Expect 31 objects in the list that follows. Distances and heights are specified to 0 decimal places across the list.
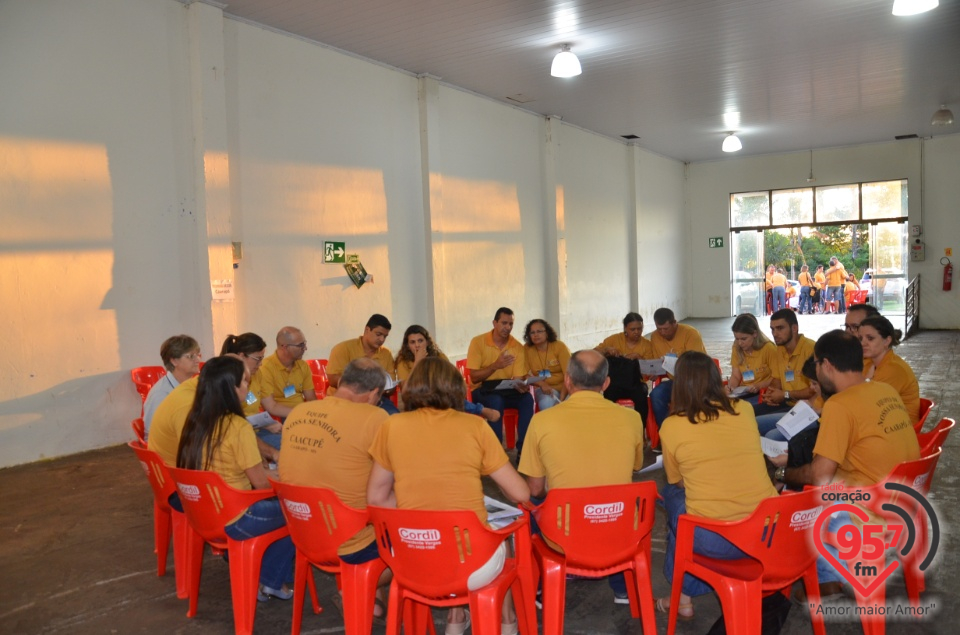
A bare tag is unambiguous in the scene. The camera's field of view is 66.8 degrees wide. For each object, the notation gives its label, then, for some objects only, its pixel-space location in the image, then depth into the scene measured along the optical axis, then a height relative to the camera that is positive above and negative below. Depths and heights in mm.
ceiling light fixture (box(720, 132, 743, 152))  11873 +2072
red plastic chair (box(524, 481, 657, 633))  2486 -918
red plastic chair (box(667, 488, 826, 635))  2379 -972
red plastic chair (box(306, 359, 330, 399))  6216 -798
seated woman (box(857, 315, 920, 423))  3807 -523
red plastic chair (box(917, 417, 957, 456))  3094 -758
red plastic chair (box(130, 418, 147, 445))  3792 -731
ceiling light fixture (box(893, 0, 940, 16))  5727 +2050
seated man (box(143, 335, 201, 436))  3963 -438
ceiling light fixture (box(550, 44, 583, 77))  7184 +2094
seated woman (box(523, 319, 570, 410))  5812 -618
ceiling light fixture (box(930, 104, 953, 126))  10234 +2068
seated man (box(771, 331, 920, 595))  2812 -652
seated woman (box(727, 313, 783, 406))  5094 -641
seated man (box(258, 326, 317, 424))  4699 -611
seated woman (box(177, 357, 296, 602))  2918 -624
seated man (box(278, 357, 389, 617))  2775 -626
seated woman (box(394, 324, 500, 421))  5469 -516
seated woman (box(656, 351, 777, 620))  2586 -664
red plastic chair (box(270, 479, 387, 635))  2553 -893
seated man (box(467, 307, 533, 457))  5660 -714
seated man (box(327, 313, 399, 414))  5438 -511
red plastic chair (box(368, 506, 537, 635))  2311 -905
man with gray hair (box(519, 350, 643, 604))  2654 -624
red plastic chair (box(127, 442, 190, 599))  3166 -964
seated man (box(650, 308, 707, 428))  5640 -559
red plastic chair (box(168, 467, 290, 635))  2801 -910
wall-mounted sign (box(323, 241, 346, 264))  7734 +337
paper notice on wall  6438 -26
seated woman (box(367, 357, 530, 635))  2547 -630
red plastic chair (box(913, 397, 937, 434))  3637 -757
